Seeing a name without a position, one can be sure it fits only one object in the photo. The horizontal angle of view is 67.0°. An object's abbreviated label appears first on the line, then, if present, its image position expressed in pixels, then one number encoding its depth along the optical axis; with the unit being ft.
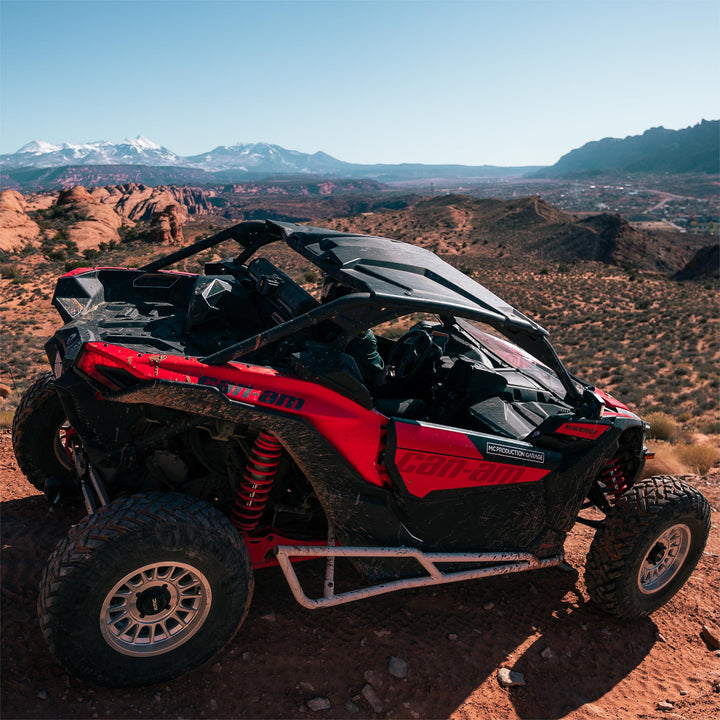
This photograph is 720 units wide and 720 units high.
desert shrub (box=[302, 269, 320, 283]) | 90.43
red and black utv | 8.98
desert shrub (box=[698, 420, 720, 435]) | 33.16
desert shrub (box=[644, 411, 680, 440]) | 30.12
